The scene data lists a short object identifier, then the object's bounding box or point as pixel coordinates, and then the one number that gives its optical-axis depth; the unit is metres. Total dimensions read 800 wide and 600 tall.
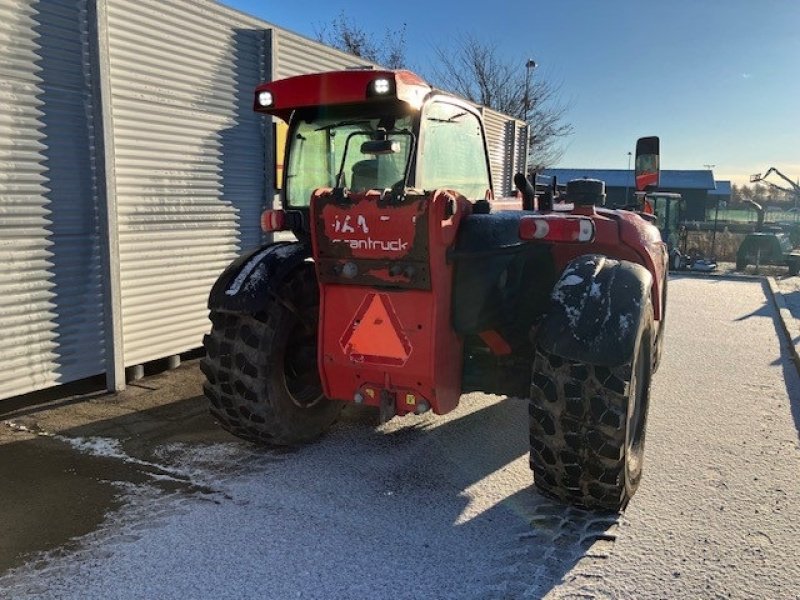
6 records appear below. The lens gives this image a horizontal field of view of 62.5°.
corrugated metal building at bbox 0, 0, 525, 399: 5.05
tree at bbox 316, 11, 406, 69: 22.34
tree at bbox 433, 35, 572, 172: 25.03
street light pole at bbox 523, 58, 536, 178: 22.68
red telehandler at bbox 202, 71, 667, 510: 3.23
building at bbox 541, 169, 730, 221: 46.16
